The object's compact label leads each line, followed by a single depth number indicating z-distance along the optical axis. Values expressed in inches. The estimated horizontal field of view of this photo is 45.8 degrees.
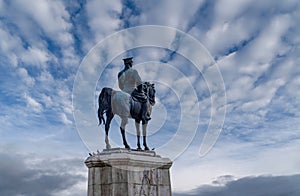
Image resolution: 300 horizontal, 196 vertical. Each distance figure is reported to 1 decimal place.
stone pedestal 637.3
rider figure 738.2
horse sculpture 704.4
